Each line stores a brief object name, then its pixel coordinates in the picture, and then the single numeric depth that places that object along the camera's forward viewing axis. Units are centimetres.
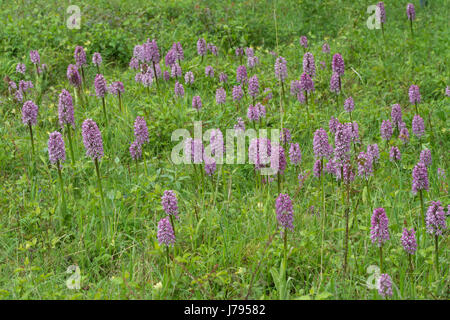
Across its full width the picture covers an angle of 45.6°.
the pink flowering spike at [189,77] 643
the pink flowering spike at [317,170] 425
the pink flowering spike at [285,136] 459
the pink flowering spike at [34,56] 633
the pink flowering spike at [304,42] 724
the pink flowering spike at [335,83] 569
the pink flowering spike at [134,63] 695
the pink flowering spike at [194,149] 415
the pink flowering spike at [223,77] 657
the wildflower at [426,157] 402
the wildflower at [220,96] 576
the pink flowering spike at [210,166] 428
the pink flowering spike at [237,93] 575
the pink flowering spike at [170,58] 662
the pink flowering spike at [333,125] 467
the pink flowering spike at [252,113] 496
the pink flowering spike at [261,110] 511
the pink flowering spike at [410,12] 753
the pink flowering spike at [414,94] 528
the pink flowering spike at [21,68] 646
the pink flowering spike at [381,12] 760
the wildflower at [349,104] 514
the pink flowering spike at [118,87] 555
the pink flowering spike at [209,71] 679
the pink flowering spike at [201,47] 698
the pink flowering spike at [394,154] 449
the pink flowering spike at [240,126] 503
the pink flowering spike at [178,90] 594
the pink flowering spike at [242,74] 613
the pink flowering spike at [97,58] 645
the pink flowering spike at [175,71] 645
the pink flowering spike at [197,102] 540
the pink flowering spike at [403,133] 478
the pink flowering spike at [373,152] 436
